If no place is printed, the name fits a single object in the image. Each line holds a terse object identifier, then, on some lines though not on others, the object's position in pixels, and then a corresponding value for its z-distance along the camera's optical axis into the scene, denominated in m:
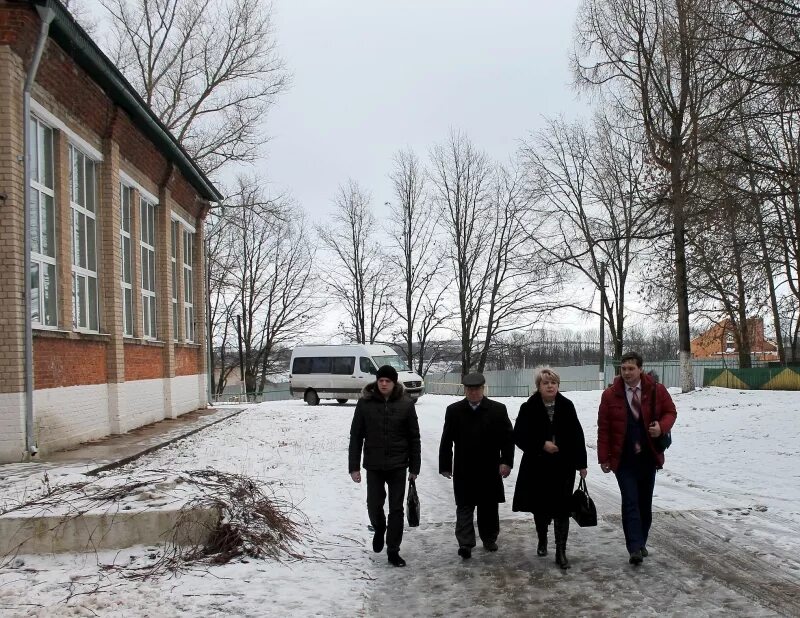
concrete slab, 6.18
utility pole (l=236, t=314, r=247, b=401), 53.03
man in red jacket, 6.15
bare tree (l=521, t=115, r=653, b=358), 30.64
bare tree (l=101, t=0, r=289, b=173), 31.30
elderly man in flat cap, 6.45
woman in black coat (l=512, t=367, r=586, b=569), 6.15
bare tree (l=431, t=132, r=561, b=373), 45.66
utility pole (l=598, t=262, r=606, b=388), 36.43
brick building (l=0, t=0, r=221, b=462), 9.88
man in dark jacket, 6.43
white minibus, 28.92
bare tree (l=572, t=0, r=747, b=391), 11.96
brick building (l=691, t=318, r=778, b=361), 30.77
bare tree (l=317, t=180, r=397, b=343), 51.62
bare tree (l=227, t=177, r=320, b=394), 52.34
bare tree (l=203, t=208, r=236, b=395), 40.51
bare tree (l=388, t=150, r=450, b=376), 48.28
